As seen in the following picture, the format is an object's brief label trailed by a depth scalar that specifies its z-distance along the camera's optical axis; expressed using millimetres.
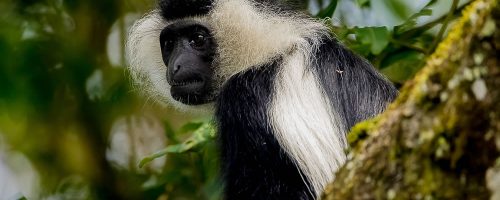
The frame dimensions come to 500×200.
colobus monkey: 6605
